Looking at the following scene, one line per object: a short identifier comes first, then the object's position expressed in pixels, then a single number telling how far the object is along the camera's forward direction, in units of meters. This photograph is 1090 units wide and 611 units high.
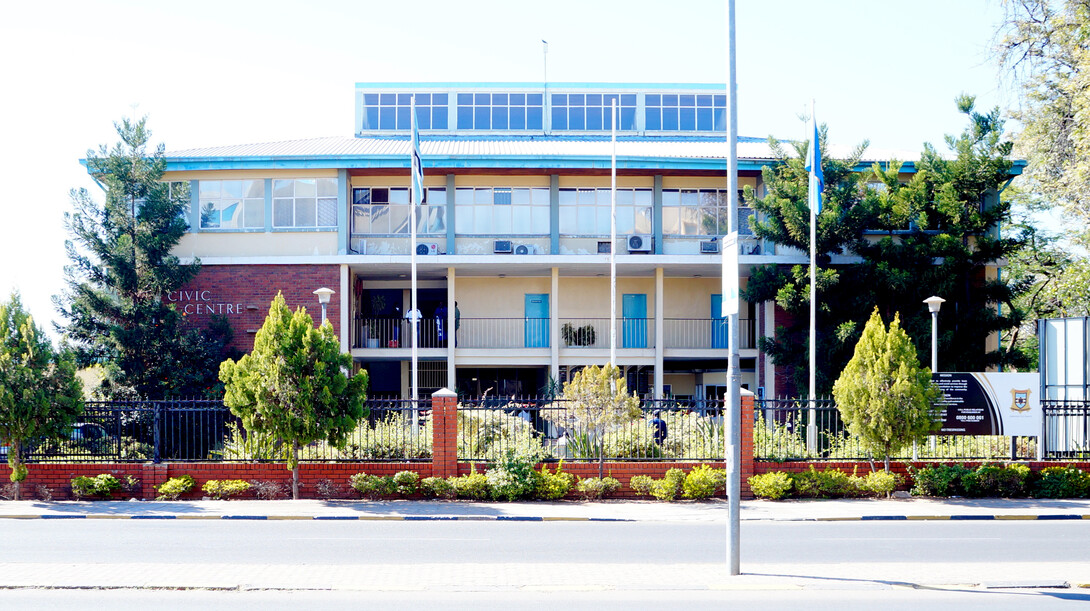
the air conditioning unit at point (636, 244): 28.02
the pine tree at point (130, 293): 23.61
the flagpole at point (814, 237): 21.83
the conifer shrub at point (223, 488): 16.30
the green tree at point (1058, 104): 20.81
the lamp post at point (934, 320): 21.02
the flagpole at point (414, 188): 22.00
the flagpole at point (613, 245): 24.59
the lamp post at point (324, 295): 21.65
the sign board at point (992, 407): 17.17
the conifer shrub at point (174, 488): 16.23
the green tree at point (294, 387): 15.79
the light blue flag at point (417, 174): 22.03
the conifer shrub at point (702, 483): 16.39
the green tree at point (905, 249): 24.09
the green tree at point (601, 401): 16.72
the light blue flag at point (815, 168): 21.75
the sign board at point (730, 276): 9.59
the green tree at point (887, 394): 16.27
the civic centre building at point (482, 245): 26.66
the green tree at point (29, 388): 15.86
